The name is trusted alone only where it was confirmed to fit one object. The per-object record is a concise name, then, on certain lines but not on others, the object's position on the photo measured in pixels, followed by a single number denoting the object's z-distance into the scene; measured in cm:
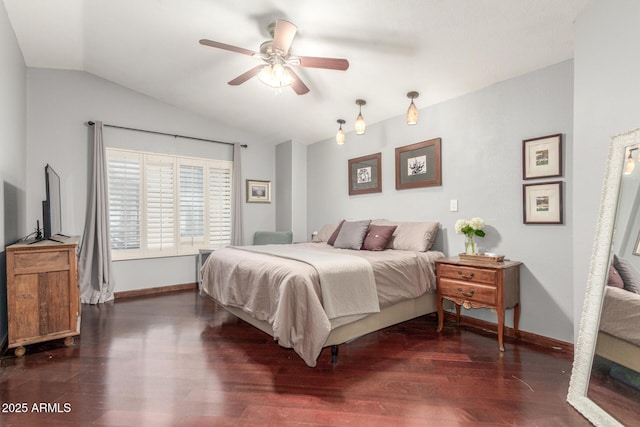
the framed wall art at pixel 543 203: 265
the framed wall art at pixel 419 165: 359
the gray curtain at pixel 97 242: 403
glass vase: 299
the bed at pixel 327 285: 219
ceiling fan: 229
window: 434
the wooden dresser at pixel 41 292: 249
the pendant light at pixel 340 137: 374
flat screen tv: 284
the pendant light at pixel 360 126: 321
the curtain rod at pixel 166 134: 423
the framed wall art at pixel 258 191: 546
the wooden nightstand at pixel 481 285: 257
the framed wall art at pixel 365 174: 427
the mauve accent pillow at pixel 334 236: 410
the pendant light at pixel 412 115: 293
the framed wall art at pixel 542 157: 265
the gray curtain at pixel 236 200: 518
